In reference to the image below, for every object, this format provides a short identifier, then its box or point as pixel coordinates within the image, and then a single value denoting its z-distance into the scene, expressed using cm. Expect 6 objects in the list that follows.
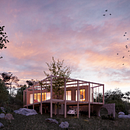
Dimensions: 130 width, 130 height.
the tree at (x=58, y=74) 1831
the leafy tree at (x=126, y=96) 3431
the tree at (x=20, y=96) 2759
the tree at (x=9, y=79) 3540
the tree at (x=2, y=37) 1149
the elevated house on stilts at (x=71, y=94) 1886
